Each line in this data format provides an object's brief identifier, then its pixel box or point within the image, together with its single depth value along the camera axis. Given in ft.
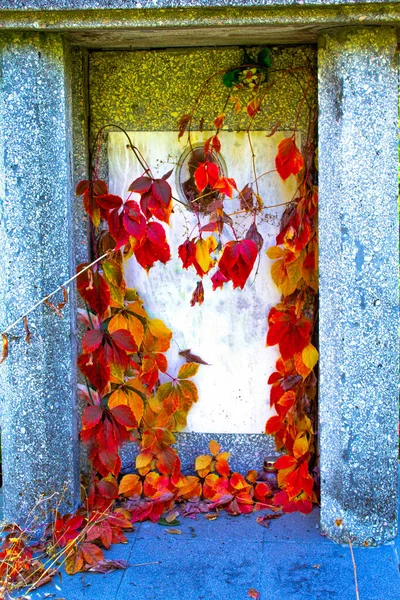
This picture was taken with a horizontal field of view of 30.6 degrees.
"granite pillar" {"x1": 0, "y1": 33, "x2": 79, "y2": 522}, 9.71
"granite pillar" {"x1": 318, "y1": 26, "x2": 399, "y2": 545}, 9.41
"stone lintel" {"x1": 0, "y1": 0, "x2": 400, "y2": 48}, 8.88
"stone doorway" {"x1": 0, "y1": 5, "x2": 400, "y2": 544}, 9.34
